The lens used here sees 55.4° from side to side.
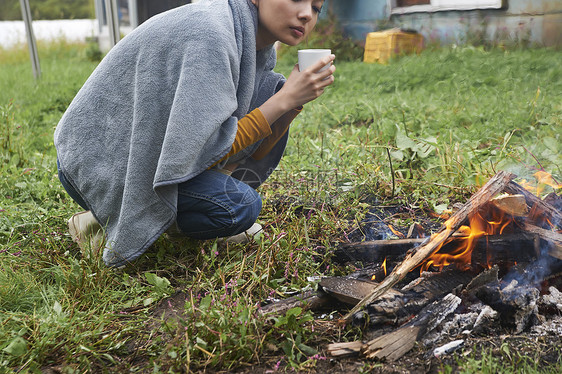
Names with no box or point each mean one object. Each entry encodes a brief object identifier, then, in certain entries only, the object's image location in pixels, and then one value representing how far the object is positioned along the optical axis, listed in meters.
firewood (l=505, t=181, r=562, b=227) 2.20
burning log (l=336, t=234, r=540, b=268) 2.12
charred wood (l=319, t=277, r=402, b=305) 2.03
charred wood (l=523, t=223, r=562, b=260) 2.09
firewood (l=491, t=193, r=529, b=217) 2.12
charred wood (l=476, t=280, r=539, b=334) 1.91
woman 2.12
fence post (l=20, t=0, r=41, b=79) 7.03
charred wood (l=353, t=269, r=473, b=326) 1.89
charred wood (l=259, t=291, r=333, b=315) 2.00
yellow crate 8.02
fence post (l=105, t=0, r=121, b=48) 7.33
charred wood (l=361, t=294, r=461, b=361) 1.79
